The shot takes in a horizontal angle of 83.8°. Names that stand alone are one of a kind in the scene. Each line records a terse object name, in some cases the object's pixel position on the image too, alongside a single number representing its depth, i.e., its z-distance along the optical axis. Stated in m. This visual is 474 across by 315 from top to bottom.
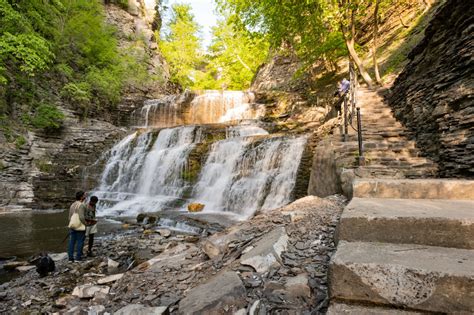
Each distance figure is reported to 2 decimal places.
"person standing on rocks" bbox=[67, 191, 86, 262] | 6.16
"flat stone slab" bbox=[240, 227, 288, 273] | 2.61
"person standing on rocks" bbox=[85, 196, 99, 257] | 6.53
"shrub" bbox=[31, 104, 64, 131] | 14.90
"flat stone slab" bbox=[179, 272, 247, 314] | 2.23
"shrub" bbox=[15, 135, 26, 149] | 13.86
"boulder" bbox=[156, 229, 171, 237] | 7.55
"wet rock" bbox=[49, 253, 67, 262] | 6.18
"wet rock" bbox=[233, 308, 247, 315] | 2.11
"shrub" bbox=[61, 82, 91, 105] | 16.81
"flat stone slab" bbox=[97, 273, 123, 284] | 4.34
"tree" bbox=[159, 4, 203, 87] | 33.81
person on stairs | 8.68
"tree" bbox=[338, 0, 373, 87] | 11.02
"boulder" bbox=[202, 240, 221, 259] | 3.67
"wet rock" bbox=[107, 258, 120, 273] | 5.38
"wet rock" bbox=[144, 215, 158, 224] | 9.08
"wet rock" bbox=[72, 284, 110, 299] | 3.97
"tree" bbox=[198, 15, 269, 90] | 32.75
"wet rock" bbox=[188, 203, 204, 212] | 10.48
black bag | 5.28
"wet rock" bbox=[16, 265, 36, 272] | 5.76
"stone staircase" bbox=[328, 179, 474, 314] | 1.46
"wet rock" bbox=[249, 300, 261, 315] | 2.06
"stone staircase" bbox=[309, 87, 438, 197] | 5.34
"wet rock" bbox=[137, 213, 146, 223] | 9.39
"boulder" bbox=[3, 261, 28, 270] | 5.84
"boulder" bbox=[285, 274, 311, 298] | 2.10
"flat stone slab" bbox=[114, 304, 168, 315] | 2.58
